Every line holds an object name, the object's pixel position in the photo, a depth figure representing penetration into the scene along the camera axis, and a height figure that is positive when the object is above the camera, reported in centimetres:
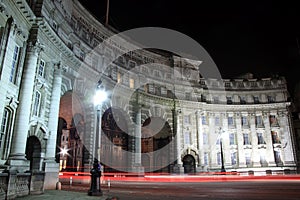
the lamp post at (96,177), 1238 -82
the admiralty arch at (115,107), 1622 +669
